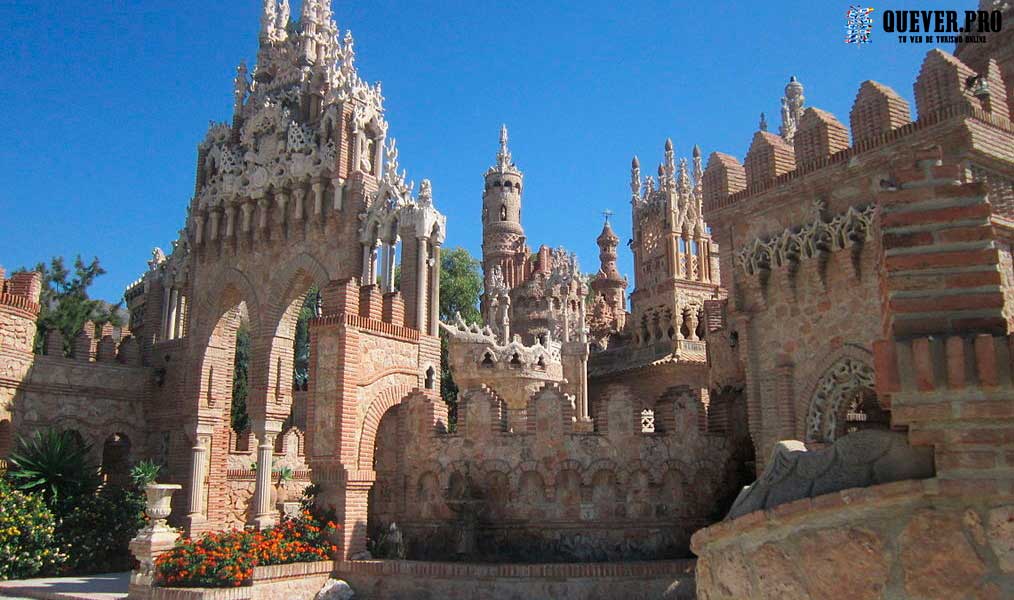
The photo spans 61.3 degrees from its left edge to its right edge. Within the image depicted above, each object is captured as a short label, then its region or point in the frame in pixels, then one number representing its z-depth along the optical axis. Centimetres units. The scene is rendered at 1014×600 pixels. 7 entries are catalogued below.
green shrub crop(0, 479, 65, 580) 1664
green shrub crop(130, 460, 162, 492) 1620
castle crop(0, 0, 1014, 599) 353
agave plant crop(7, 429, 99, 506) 1783
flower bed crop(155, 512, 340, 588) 1314
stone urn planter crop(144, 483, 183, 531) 1460
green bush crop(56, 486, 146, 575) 1795
